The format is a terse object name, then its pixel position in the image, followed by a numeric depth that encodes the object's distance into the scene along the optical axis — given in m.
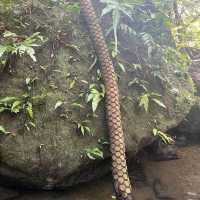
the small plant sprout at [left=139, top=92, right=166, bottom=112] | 5.62
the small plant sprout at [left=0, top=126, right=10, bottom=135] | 4.54
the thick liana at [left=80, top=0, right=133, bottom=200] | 4.33
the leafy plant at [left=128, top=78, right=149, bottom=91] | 5.89
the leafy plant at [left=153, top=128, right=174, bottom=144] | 5.54
